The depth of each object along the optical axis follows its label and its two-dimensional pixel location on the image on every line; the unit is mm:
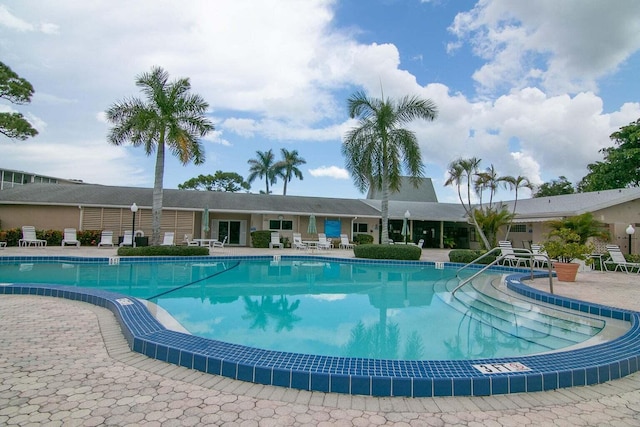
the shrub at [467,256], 15805
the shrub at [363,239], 24262
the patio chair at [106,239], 19581
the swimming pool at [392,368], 3326
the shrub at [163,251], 15672
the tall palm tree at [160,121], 16375
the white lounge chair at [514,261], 14969
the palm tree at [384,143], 17734
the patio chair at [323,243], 22369
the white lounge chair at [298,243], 21839
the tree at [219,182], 45938
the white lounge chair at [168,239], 19594
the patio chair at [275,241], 22428
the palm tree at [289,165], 39438
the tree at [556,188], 37688
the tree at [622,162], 25303
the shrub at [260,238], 22500
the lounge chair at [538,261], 14997
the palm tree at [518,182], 18406
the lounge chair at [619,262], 13865
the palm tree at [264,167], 40031
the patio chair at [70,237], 18859
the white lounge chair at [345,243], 23922
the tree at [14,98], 18406
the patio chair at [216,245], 21984
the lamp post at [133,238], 17359
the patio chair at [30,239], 18391
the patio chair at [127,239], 19031
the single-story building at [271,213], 18220
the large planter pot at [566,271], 11180
